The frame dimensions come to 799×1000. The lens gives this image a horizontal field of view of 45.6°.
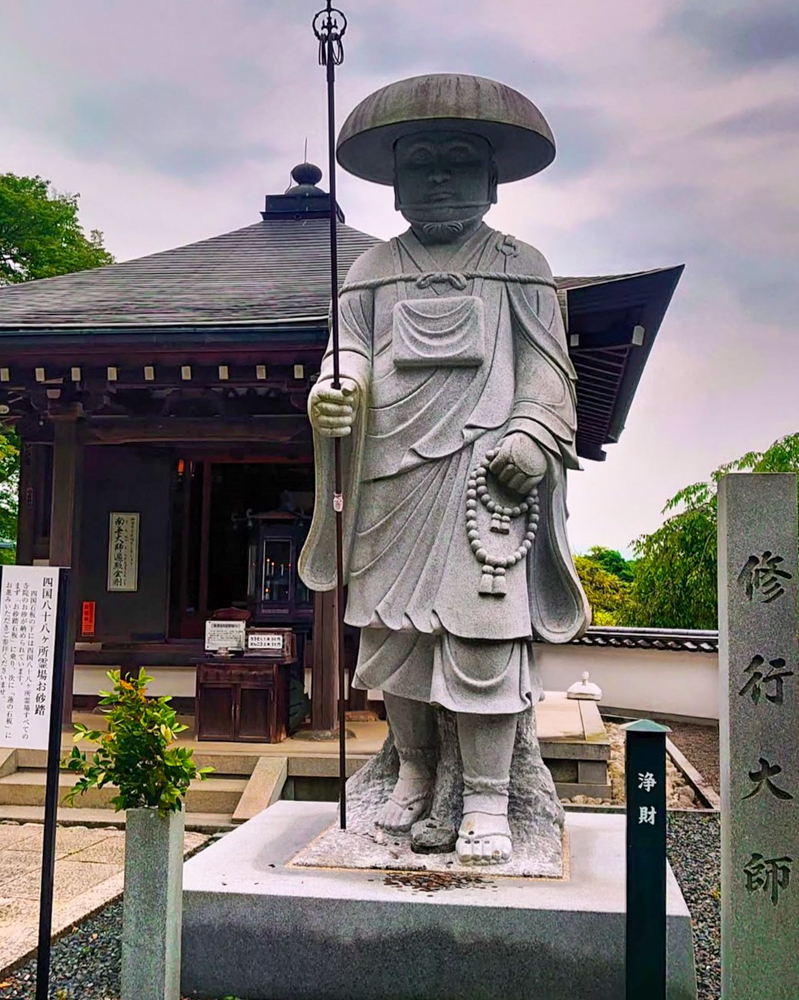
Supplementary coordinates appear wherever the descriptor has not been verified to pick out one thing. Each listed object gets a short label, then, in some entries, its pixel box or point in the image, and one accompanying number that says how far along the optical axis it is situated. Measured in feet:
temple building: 22.22
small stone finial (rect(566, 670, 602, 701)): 32.42
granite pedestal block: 8.98
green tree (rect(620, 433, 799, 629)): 49.98
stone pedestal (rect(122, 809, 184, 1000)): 8.18
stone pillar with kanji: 8.03
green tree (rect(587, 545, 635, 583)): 85.25
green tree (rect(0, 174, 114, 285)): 52.34
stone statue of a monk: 10.76
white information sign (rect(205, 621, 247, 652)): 24.08
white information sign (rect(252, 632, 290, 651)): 23.99
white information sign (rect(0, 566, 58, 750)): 9.55
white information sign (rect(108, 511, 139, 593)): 29.55
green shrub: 8.21
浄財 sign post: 7.88
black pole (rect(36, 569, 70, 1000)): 8.70
